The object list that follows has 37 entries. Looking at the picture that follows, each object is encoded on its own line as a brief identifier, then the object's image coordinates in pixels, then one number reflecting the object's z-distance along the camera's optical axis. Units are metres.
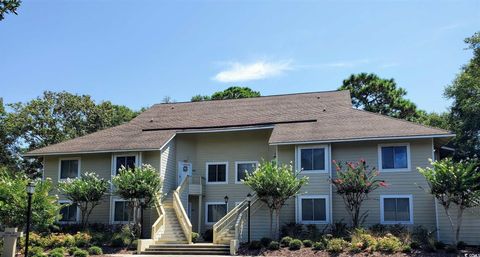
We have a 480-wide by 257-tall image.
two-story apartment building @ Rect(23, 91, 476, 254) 24.34
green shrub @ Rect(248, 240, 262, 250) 22.22
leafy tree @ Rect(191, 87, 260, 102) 51.19
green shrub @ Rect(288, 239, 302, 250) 21.55
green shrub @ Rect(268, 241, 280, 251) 21.67
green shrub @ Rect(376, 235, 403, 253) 20.25
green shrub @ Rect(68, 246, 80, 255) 21.91
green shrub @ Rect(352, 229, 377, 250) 20.69
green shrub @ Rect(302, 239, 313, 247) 21.80
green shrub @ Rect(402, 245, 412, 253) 20.12
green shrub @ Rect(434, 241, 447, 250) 20.45
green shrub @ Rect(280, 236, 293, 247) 22.05
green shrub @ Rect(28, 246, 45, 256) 20.95
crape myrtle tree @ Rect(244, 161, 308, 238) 23.04
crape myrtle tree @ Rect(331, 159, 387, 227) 23.23
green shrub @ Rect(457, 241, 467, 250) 20.99
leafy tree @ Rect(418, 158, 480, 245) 20.59
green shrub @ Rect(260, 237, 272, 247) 22.26
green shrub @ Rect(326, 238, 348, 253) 20.73
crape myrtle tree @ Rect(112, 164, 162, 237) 24.52
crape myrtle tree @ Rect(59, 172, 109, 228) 26.33
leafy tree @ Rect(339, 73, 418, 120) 41.94
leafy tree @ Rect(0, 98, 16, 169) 39.72
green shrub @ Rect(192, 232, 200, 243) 24.92
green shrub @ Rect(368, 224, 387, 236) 22.31
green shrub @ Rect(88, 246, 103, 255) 22.12
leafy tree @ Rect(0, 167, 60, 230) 21.50
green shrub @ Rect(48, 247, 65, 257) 20.23
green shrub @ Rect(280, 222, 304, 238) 23.73
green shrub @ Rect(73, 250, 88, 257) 21.20
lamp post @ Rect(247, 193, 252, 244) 23.34
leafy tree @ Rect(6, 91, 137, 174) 40.12
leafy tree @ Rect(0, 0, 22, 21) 13.42
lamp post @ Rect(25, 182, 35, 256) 18.72
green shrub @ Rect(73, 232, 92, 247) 23.81
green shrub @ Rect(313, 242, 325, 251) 21.20
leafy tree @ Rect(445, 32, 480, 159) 31.08
